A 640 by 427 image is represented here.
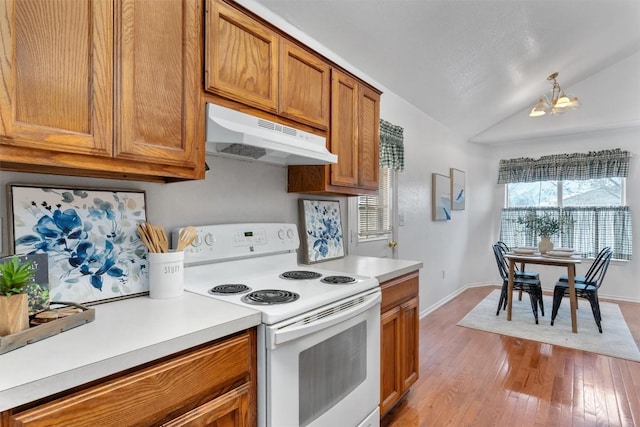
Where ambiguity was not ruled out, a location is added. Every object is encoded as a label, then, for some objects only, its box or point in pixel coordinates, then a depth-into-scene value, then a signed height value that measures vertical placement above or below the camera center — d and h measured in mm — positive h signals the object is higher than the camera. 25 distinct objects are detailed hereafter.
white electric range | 1133 -415
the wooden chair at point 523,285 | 3680 -821
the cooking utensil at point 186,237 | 1394 -103
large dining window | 4734 +200
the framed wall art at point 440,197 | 4176 +192
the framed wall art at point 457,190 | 4695 +326
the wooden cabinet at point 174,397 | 725 -472
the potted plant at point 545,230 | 4000 -224
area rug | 3032 -1225
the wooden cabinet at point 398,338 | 1855 -766
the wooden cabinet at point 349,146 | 2000 +434
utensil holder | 1311 -249
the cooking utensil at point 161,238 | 1347 -104
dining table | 3411 -556
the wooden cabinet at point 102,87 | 890 +392
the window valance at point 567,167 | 4703 +685
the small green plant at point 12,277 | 839 -164
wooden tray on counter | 801 -312
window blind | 2942 +1
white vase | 3996 -403
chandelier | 3600 +1173
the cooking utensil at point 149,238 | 1326 -101
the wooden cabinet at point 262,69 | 1375 +690
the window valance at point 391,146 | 3053 +629
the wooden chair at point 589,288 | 3461 -815
